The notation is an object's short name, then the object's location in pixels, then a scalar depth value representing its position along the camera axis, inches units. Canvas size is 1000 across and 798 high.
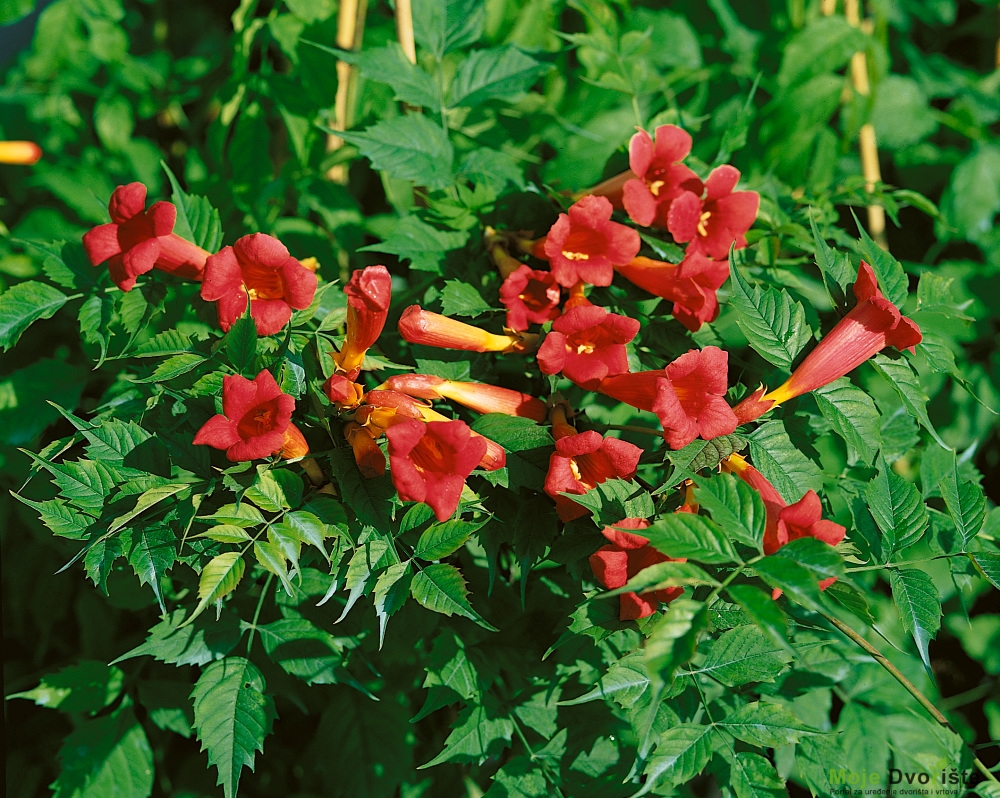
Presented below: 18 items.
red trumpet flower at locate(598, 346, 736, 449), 35.8
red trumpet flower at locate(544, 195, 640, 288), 37.8
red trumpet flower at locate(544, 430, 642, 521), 35.9
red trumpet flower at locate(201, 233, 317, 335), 36.8
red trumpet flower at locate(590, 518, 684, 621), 35.3
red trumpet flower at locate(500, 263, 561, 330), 38.0
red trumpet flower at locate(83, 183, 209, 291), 37.3
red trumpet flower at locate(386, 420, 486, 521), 34.8
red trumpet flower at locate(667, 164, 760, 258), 38.1
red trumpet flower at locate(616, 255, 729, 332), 37.5
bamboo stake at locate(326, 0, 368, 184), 44.1
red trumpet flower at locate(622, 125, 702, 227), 38.4
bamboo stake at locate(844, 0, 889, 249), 47.4
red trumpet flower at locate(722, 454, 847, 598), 35.0
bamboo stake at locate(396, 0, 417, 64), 42.6
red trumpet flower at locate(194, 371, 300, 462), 35.1
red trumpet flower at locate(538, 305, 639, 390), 36.7
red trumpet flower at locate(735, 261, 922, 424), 37.3
